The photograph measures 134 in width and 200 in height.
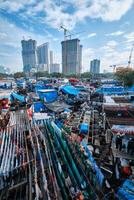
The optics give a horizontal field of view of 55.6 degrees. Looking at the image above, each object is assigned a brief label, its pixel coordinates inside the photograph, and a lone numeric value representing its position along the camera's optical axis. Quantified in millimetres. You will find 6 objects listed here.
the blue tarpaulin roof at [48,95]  17680
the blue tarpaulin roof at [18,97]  15712
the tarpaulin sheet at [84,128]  9405
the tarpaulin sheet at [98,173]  4739
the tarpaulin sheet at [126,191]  4112
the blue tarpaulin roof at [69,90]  19616
